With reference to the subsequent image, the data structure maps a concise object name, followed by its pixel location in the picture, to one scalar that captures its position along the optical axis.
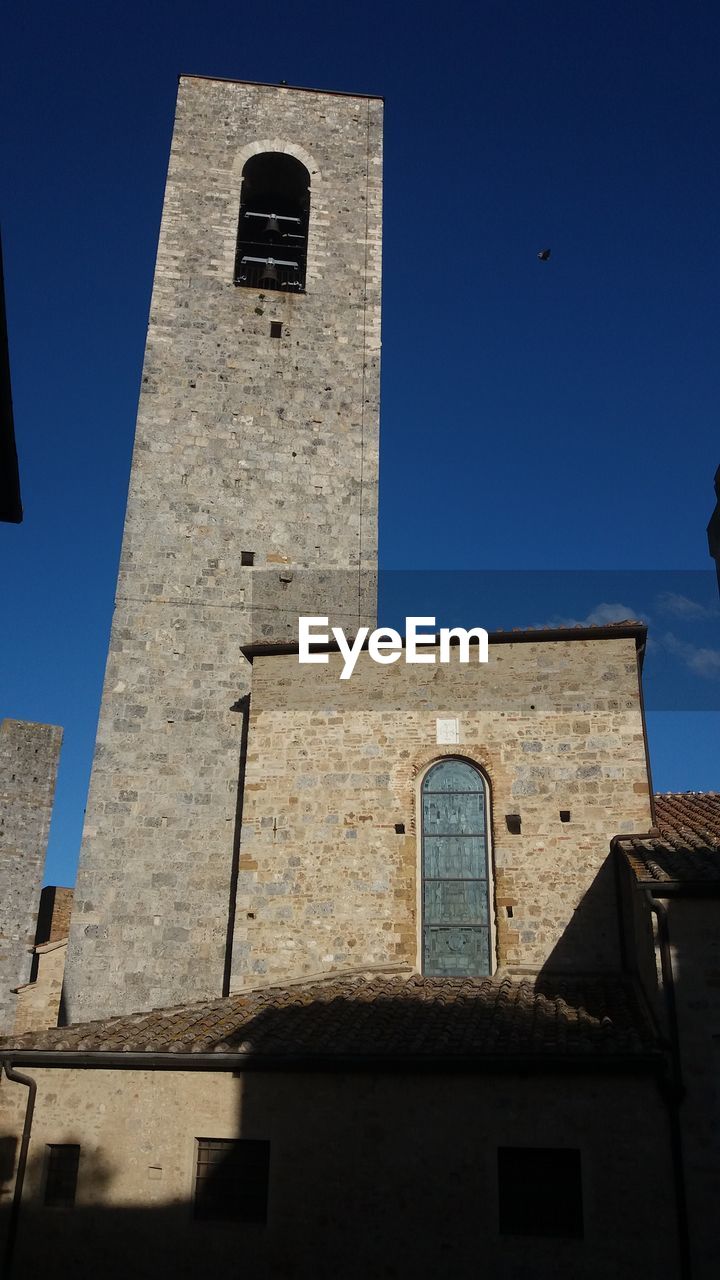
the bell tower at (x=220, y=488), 12.53
